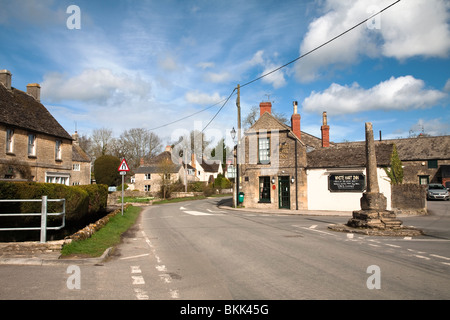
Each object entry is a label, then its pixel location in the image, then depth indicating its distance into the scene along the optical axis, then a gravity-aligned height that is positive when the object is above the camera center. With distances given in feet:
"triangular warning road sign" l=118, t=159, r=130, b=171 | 56.70 +2.29
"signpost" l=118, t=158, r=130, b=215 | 56.70 +2.28
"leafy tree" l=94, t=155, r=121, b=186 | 166.20 +6.15
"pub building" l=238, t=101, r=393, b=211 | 77.20 +2.34
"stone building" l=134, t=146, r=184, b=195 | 193.26 +2.92
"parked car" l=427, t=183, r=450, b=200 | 114.73 -4.87
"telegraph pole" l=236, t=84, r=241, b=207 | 89.42 +18.61
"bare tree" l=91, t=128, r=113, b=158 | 210.38 +25.08
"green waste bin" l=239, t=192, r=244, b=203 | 88.25 -4.82
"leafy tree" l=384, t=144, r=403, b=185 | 75.41 +2.27
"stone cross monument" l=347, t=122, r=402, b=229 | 42.37 -3.83
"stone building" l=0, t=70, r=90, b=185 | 66.81 +9.41
